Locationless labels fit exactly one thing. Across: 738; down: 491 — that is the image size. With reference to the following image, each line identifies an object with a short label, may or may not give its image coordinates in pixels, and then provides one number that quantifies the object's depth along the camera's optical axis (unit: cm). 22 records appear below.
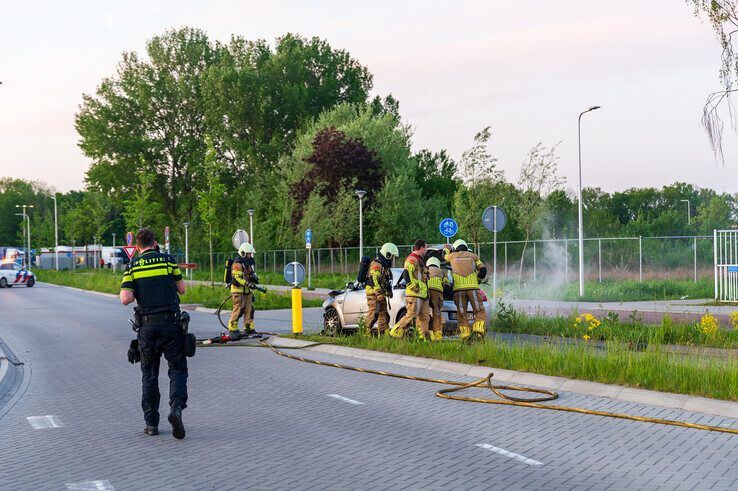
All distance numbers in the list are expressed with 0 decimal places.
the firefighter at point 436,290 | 1491
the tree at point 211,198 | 3672
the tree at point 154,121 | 6378
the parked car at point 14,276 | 5366
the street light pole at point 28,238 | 9210
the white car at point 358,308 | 1521
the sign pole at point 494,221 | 2093
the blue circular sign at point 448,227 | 2550
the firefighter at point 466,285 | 1455
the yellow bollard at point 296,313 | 1730
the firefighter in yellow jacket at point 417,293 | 1467
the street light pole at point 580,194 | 3067
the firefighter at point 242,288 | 1731
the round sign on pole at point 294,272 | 1881
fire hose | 831
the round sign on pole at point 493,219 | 2111
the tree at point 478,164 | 3547
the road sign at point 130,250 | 3130
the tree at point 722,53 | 1548
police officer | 818
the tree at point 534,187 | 3369
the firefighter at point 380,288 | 1573
